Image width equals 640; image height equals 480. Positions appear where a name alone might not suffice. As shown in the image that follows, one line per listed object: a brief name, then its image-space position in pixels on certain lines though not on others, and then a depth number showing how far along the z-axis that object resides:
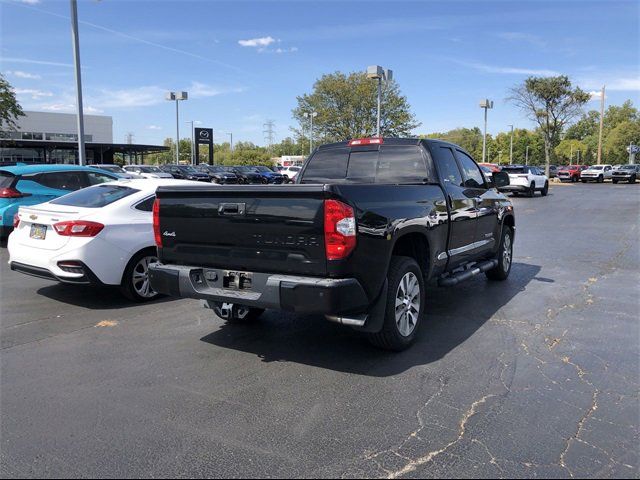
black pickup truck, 3.87
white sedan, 5.91
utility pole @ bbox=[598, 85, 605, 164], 53.26
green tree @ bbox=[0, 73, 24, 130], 29.53
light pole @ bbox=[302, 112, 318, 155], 49.94
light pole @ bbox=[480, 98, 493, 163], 39.91
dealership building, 53.23
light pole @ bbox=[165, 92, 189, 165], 44.88
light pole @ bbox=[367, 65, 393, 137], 28.05
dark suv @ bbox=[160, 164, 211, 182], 39.08
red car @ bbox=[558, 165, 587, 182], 46.31
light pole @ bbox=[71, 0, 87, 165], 17.11
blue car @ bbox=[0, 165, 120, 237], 9.37
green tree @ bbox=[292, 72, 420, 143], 53.25
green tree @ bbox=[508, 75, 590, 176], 42.59
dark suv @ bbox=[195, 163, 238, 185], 39.66
